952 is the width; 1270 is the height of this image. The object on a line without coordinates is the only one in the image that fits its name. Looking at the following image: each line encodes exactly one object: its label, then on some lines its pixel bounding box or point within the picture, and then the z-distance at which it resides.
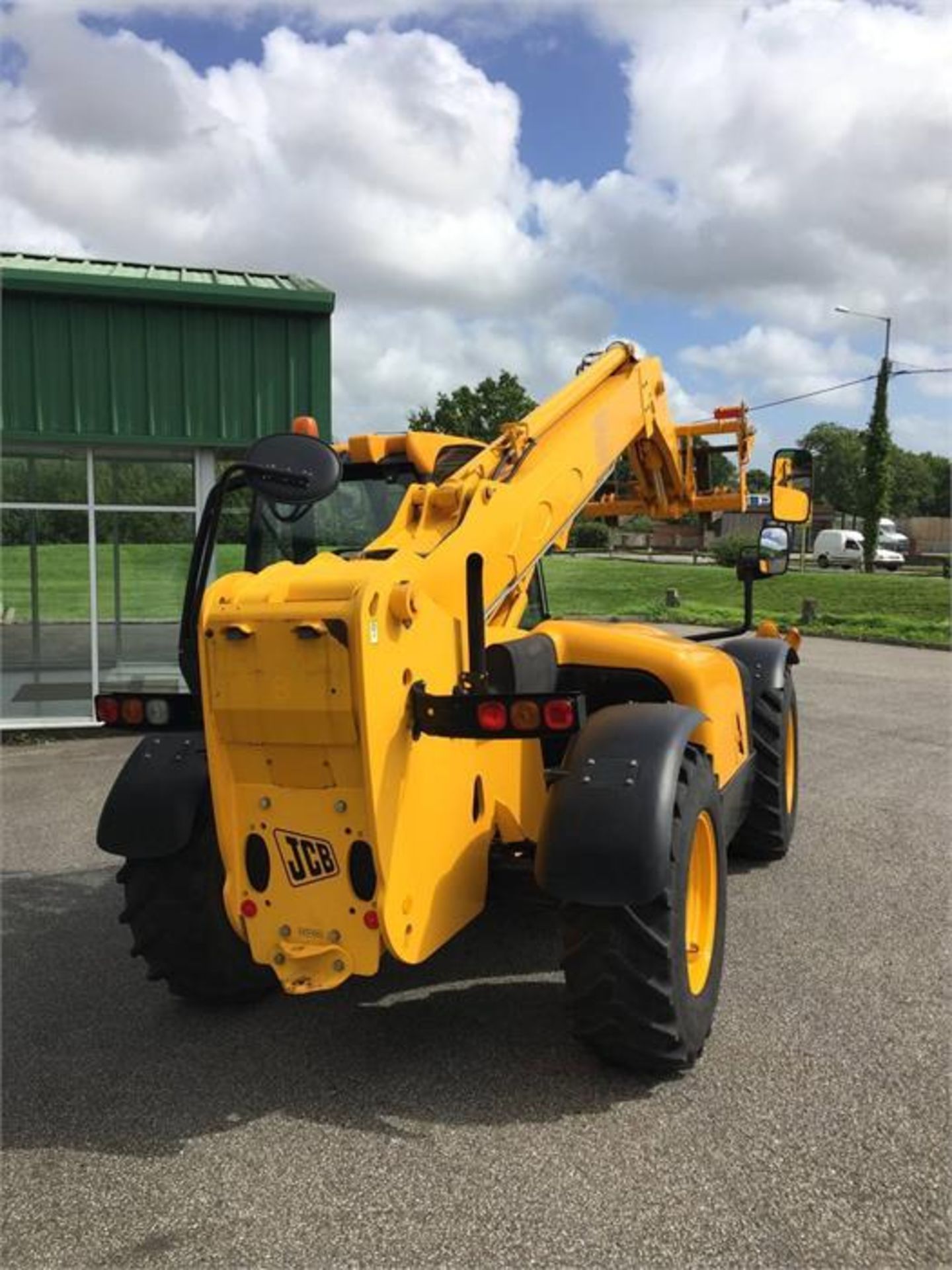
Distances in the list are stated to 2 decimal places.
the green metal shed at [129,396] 9.48
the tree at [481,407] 43.03
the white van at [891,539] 51.19
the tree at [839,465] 92.06
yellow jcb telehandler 3.07
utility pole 33.47
